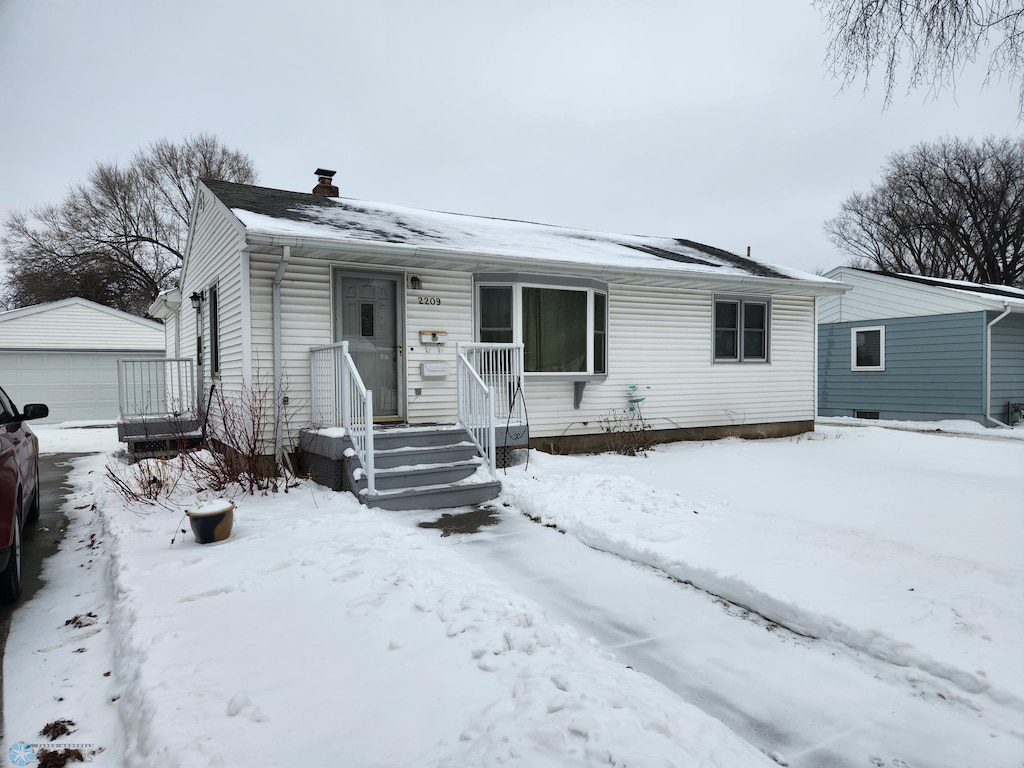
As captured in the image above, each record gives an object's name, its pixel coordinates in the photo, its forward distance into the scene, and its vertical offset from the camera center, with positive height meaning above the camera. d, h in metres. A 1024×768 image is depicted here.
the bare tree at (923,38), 3.57 +2.00
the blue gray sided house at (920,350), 13.16 +0.41
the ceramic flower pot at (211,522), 4.63 -1.11
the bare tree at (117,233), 24.14 +5.84
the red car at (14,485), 3.37 -0.68
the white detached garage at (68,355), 16.70 +0.67
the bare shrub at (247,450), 6.28 -0.80
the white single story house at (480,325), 7.05 +0.69
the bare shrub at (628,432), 9.21 -0.93
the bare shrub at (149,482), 5.96 -1.09
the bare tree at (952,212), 26.22 +7.16
